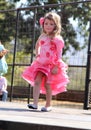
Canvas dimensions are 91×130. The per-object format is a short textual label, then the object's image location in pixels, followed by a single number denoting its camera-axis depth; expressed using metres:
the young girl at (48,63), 5.68
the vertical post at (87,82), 7.93
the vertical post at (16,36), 9.19
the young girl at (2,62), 8.32
